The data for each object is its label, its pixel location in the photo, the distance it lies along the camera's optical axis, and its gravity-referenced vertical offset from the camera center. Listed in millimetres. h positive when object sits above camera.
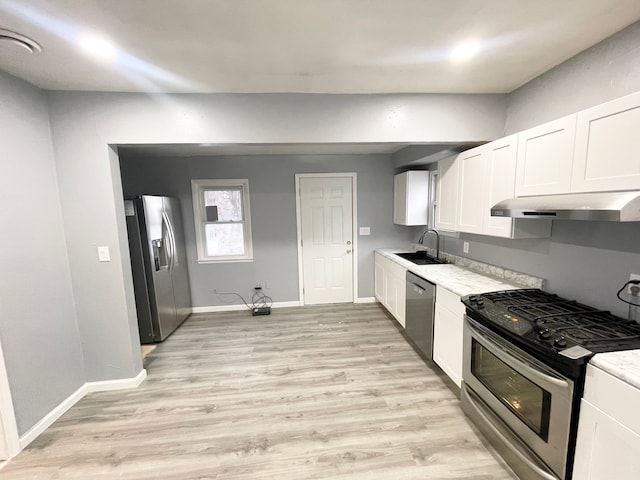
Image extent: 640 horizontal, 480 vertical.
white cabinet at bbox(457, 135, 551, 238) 1994 +160
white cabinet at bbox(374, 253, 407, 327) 3219 -1044
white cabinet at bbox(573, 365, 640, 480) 1050 -969
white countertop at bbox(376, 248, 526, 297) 2197 -665
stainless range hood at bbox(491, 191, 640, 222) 1157 +0
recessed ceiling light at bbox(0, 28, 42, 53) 1398 +989
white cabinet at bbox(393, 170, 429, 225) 3631 +185
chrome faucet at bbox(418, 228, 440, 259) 3445 -412
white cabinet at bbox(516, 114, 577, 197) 1596 +327
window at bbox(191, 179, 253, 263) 4020 -98
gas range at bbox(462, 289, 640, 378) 1264 -673
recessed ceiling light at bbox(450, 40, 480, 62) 1611 +1019
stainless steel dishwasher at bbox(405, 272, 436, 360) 2540 -1066
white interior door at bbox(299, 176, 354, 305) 4176 -434
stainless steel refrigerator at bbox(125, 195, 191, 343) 3000 -584
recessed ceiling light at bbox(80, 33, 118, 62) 1465 +1010
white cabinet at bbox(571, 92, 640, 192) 1279 +311
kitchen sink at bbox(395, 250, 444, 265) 3367 -663
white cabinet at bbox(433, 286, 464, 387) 2131 -1086
